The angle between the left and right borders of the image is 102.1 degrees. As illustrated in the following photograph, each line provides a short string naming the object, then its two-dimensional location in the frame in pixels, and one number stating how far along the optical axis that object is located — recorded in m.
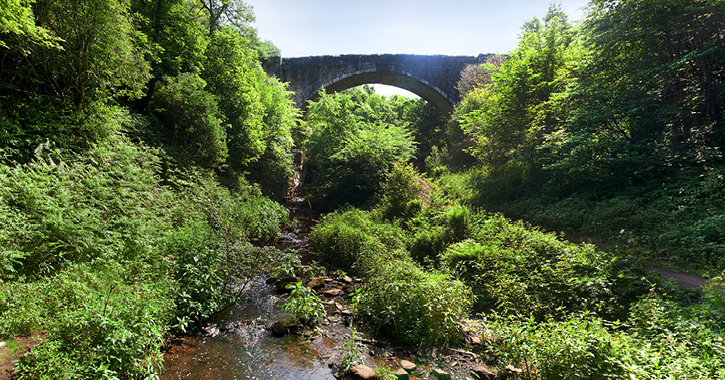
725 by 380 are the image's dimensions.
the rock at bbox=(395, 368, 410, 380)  3.68
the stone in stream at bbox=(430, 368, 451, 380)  3.75
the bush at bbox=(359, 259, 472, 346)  4.46
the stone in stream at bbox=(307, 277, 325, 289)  6.60
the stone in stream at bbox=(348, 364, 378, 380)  3.61
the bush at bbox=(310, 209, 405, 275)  7.48
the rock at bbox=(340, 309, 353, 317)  5.43
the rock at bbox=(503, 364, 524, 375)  3.61
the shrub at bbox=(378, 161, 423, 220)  11.68
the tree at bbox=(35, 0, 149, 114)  5.80
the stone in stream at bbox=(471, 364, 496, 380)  3.74
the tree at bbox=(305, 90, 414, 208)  15.80
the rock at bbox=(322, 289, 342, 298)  6.36
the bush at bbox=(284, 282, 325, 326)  4.83
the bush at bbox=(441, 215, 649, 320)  4.57
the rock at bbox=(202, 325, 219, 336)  4.52
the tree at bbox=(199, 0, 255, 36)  14.45
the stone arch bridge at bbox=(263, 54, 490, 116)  25.41
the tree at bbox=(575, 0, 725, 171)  7.34
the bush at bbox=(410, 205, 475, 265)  8.05
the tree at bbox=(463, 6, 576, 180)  11.59
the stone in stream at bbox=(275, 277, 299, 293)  6.37
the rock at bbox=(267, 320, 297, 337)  4.73
